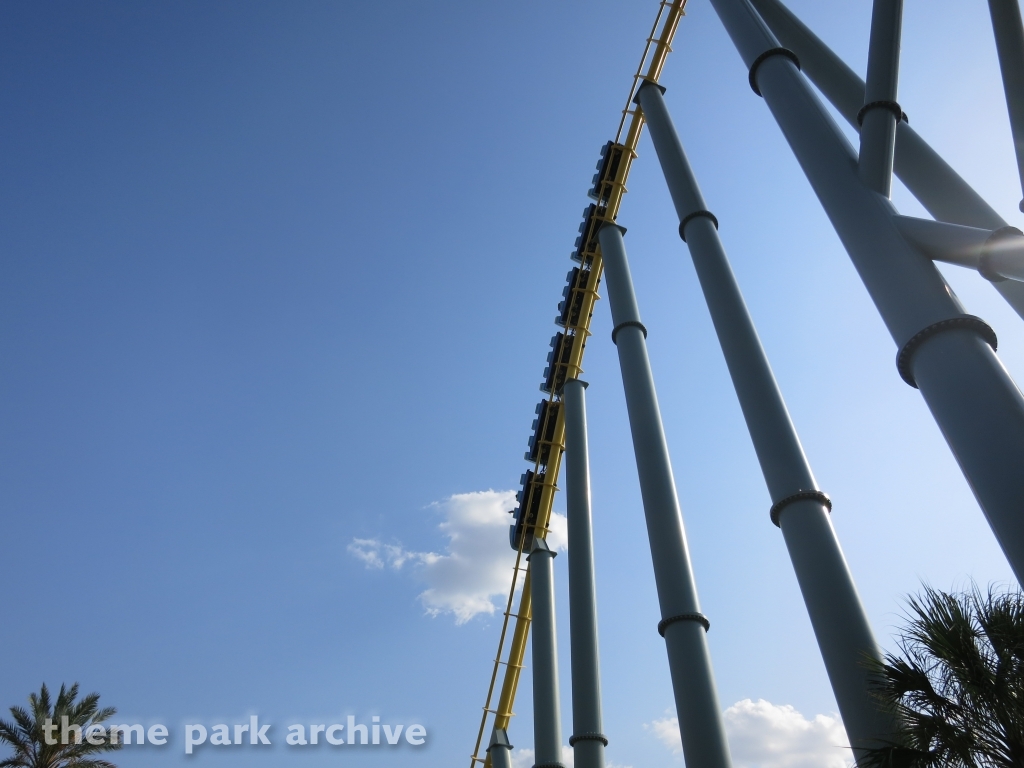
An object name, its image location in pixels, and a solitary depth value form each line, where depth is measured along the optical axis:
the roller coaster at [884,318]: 3.65
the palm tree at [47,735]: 18.80
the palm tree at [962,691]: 3.77
